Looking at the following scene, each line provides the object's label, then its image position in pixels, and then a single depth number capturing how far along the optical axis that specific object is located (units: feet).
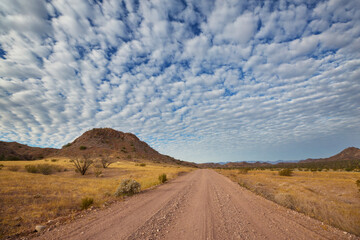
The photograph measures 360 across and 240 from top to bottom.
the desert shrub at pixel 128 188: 37.14
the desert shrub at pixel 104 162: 112.06
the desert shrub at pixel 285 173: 98.44
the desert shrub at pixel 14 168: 72.48
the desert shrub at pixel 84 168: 80.02
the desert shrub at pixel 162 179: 59.73
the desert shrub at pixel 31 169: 70.64
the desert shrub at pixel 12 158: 161.58
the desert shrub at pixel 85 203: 27.03
